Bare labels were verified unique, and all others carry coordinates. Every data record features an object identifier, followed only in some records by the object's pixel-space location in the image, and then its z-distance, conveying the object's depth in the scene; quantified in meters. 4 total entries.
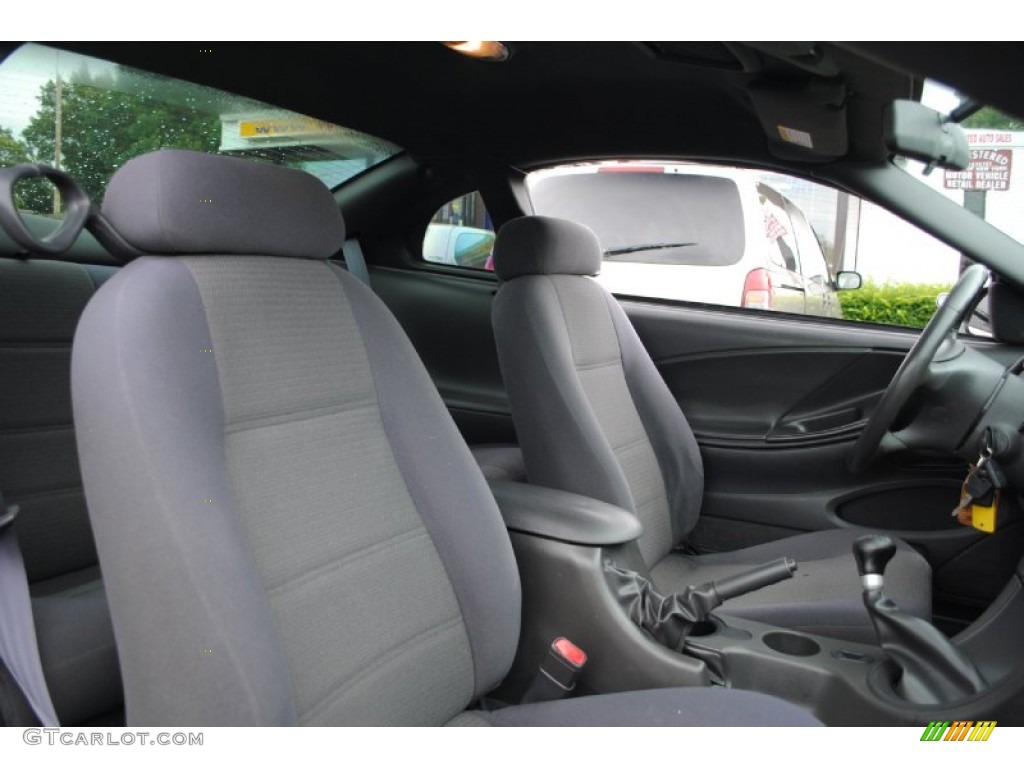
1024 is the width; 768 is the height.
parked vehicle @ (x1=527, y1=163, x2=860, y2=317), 2.96
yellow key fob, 1.81
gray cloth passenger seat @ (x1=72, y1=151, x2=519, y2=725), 1.05
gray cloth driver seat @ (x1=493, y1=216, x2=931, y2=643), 1.95
